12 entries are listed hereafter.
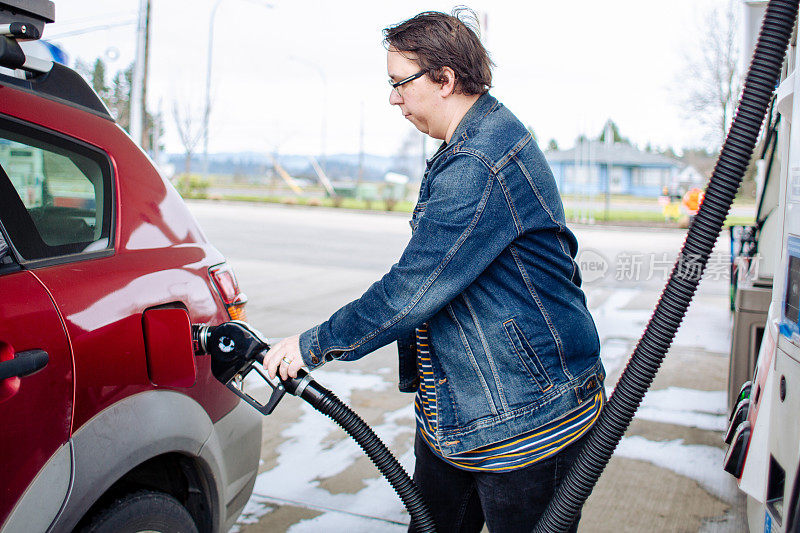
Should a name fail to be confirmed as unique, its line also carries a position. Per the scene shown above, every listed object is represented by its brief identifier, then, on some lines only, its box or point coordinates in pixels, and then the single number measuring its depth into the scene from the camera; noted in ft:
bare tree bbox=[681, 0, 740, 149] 69.82
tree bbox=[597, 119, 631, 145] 228.43
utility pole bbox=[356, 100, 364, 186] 141.38
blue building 191.11
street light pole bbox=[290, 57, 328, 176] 130.25
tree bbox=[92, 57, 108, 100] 121.70
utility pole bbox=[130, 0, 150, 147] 52.54
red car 5.28
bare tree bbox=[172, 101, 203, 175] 129.18
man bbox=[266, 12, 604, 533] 5.54
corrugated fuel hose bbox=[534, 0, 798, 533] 5.03
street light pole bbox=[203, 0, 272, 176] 99.34
